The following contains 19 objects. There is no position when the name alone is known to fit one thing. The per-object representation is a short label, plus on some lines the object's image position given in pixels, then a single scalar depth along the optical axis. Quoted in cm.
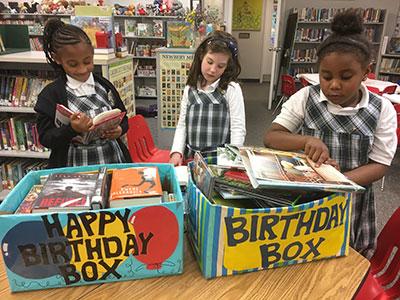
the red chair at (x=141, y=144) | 217
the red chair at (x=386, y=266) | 120
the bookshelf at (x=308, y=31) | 692
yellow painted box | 80
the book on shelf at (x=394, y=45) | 677
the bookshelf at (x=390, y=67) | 683
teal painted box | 73
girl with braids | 148
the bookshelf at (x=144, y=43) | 660
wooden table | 79
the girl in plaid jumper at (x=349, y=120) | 114
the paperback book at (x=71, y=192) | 75
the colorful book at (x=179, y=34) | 356
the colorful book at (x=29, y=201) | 78
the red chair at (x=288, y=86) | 535
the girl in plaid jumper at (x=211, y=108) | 181
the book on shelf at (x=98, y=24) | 242
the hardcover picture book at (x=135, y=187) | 79
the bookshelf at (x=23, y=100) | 247
